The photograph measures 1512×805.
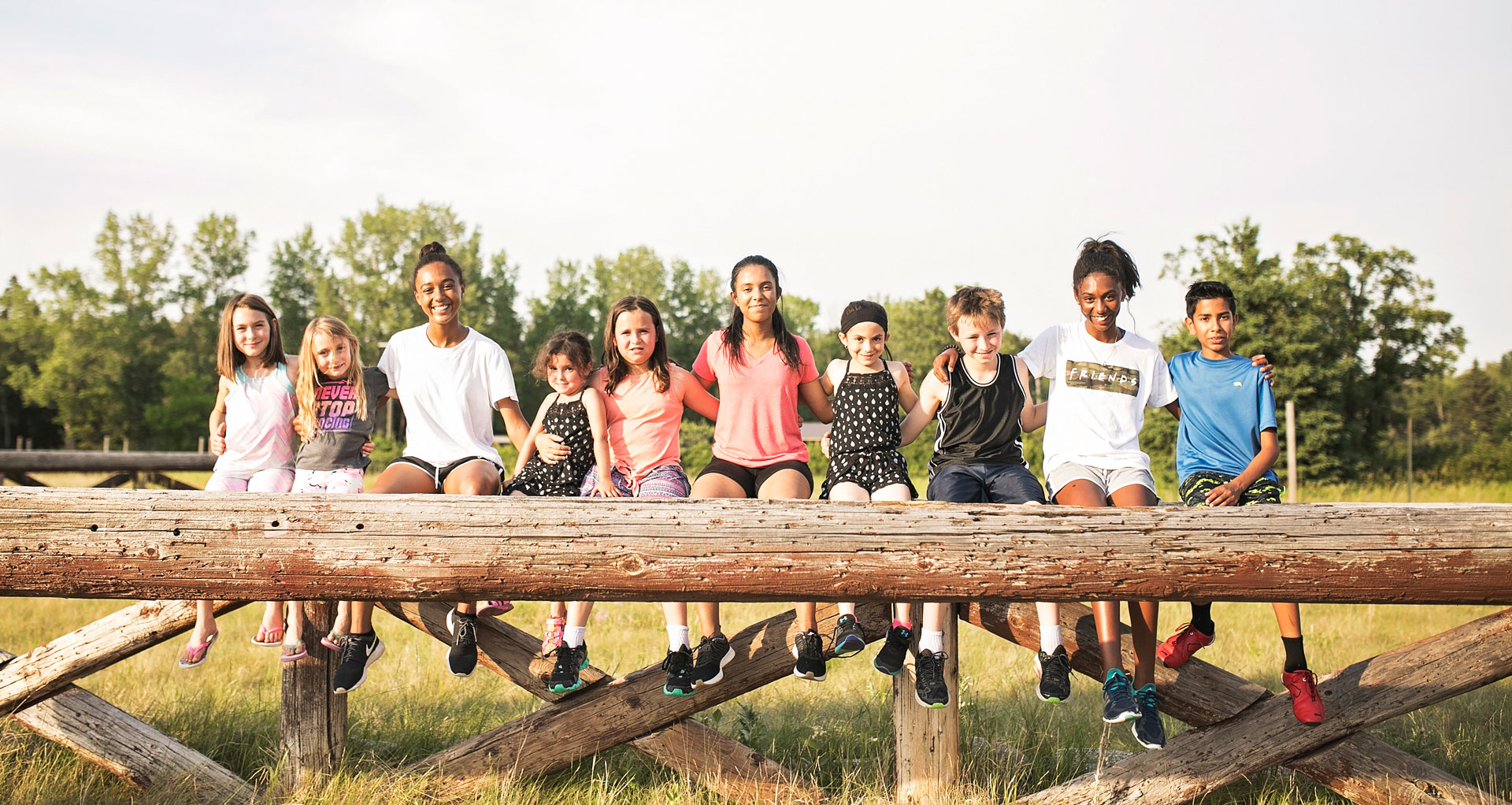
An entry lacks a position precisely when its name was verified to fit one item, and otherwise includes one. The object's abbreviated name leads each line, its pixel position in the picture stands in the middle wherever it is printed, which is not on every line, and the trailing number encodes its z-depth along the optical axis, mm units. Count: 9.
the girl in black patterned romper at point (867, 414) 4102
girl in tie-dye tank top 4512
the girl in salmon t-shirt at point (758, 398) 4172
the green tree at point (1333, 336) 28484
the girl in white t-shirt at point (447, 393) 4402
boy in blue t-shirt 4129
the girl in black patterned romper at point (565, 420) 4500
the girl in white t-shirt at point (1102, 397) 4082
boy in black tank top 4168
